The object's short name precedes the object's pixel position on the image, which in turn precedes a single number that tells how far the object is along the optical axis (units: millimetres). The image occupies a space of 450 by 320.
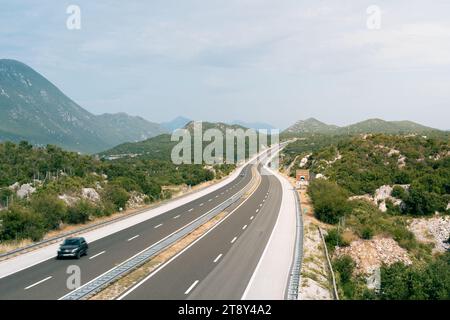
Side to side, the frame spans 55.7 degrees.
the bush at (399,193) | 50656
